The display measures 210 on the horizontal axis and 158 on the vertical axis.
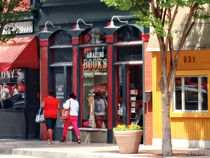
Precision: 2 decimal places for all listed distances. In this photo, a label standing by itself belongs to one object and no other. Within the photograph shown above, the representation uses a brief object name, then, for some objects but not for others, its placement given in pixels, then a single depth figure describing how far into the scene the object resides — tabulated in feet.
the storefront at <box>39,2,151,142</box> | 81.66
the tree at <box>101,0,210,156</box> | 63.21
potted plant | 66.80
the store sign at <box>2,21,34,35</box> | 90.84
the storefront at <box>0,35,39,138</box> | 88.48
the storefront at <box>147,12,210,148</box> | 73.56
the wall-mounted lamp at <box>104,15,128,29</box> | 82.23
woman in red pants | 81.51
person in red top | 81.41
